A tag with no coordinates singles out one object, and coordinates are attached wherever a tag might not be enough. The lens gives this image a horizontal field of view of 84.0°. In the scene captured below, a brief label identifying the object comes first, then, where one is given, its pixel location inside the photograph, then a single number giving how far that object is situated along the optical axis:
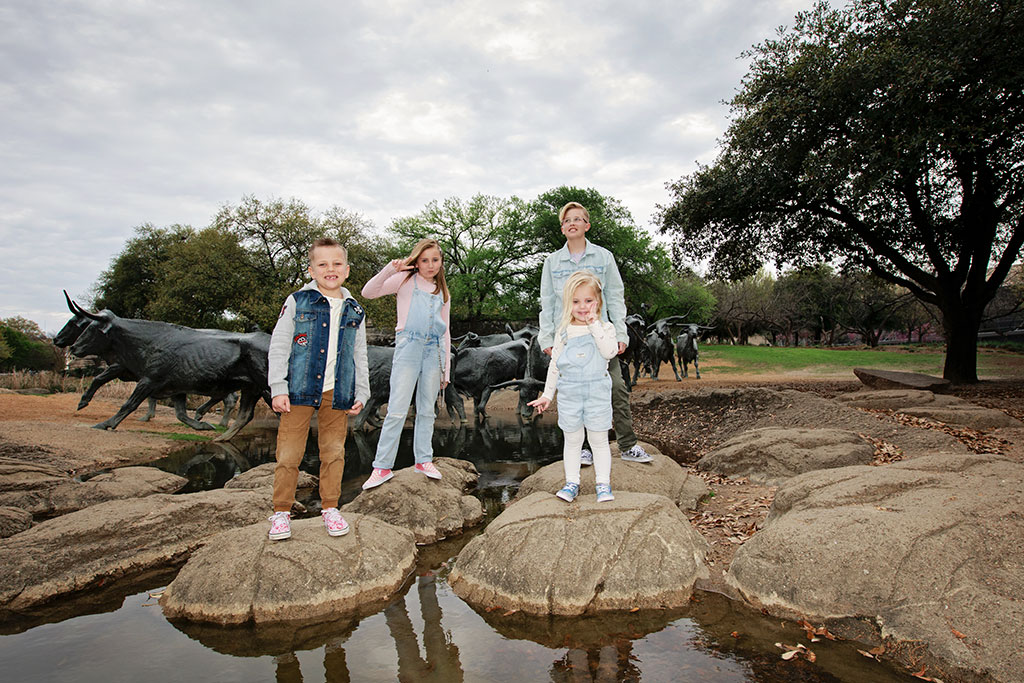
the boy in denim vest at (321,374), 3.95
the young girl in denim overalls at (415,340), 5.15
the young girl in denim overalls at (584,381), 4.33
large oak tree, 10.95
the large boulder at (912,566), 2.78
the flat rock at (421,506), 4.93
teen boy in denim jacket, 4.96
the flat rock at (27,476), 5.74
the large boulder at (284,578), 3.44
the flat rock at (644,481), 5.15
